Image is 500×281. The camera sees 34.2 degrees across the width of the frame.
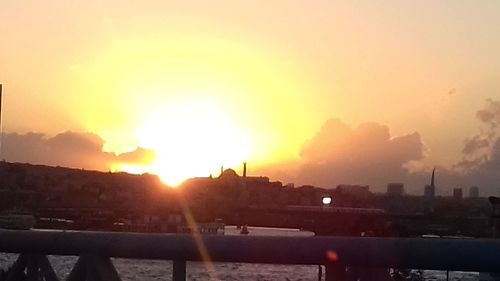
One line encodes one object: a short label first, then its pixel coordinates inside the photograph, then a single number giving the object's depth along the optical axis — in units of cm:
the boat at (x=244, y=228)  9652
